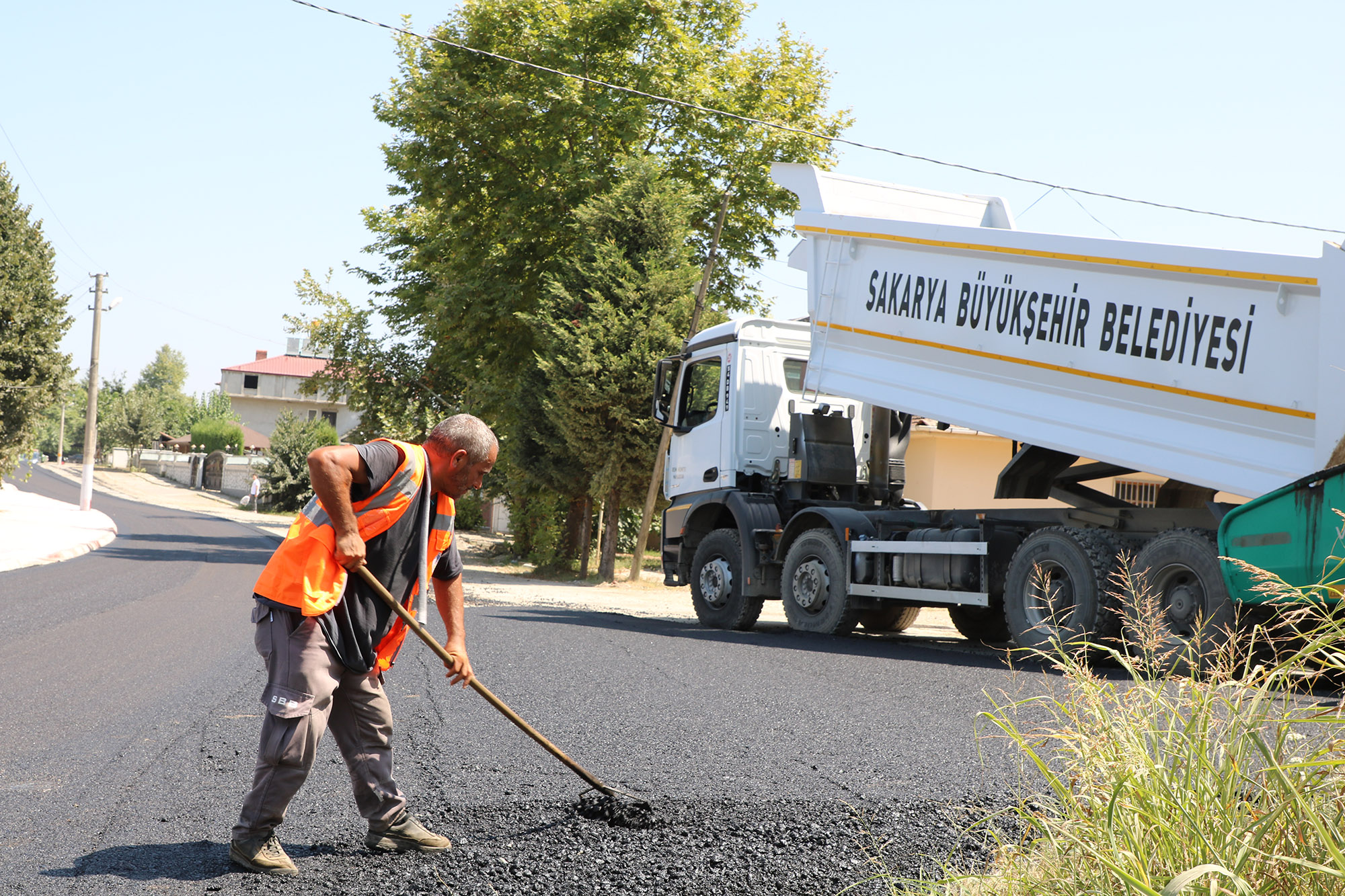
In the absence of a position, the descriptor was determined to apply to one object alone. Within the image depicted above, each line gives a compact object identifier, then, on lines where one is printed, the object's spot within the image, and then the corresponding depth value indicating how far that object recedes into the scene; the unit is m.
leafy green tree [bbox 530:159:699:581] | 18.91
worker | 3.52
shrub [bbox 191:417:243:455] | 70.25
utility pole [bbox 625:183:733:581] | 18.55
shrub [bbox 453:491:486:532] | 32.19
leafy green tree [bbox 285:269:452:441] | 29.14
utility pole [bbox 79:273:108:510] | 31.56
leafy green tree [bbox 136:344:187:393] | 130.12
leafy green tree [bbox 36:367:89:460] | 104.60
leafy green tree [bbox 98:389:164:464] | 78.88
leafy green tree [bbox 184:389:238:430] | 86.62
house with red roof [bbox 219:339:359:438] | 100.88
